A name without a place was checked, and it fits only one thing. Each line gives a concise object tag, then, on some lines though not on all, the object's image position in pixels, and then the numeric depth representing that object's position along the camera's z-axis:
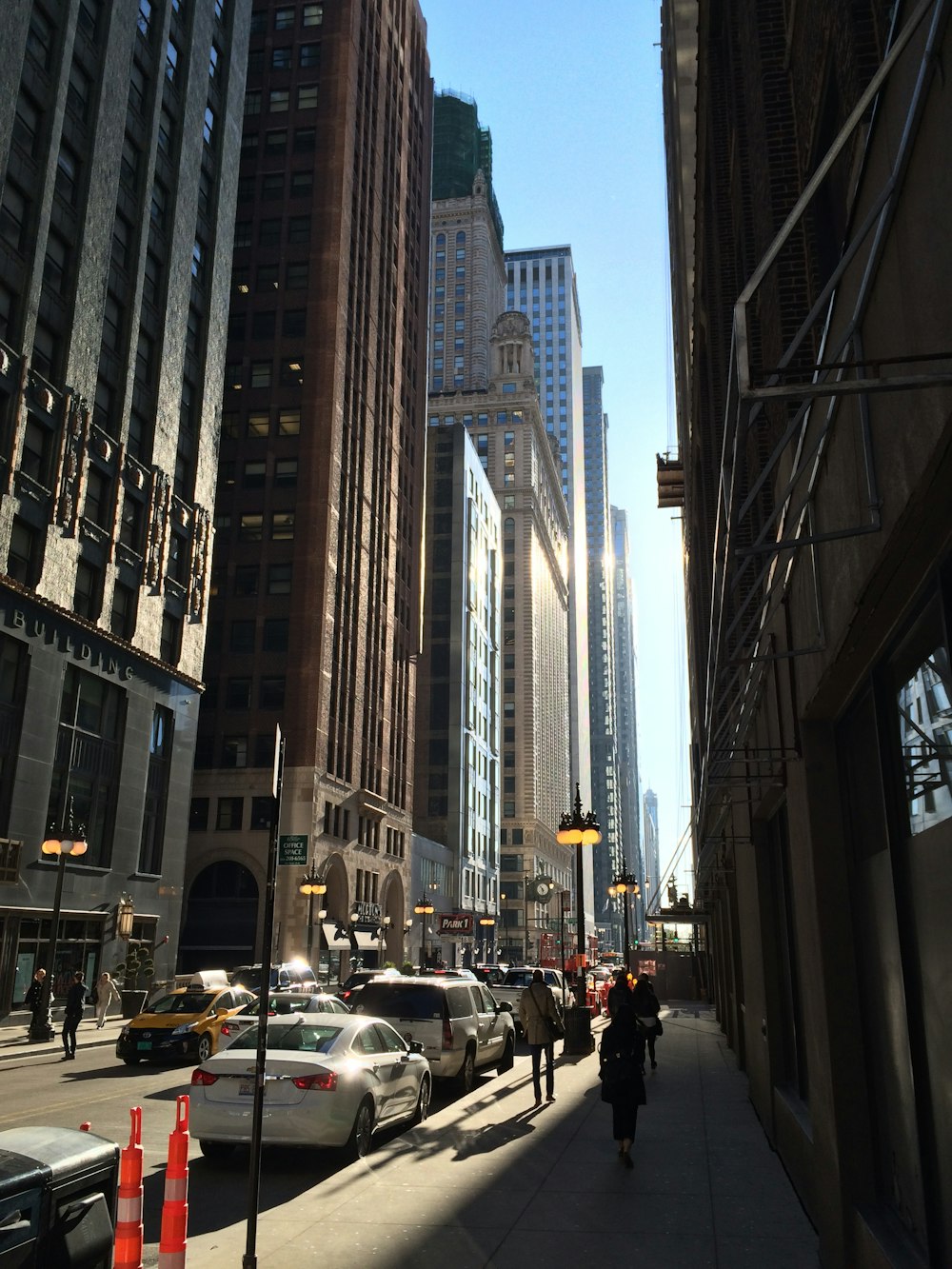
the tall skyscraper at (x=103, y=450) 32.94
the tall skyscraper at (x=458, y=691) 93.38
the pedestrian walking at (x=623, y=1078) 10.78
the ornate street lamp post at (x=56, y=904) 27.00
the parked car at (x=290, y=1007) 20.31
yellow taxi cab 20.73
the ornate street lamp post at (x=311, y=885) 49.30
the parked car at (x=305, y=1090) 10.55
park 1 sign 51.59
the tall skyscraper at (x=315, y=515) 58.31
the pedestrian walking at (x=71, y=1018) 23.03
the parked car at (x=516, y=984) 27.92
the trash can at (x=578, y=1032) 22.69
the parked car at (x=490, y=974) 30.00
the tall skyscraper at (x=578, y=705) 184.12
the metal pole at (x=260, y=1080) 6.52
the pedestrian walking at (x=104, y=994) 30.80
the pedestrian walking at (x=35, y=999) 27.06
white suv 16.56
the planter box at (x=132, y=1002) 32.50
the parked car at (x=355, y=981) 28.95
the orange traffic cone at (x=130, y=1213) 5.11
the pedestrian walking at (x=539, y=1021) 15.06
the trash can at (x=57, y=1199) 3.94
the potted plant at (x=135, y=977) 32.56
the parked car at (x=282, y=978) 31.59
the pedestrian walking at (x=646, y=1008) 18.91
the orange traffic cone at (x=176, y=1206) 5.47
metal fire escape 3.66
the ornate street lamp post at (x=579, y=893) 22.20
